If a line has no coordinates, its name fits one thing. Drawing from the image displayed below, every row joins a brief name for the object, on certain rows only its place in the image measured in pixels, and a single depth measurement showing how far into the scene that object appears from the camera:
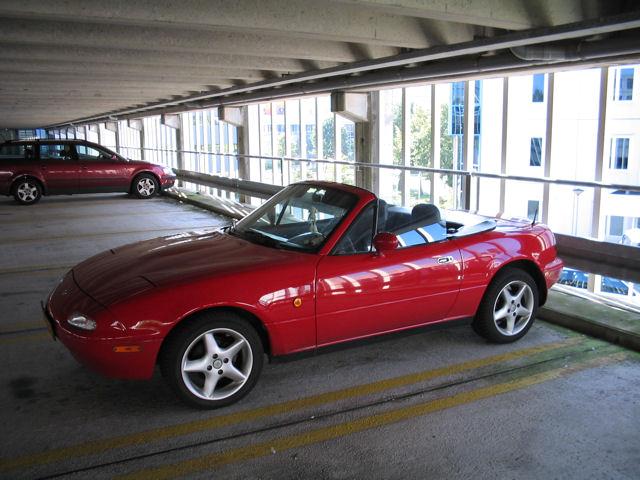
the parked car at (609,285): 11.05
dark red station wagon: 14.48
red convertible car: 3.68
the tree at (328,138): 19.33
